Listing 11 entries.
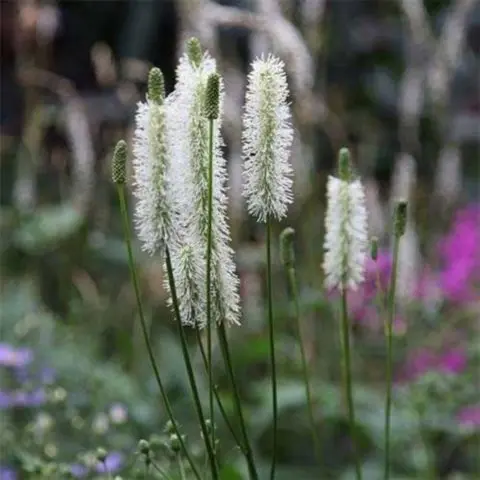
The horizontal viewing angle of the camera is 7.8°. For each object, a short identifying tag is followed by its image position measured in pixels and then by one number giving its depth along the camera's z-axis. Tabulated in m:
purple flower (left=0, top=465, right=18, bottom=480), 2.12
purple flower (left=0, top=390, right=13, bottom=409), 2.29
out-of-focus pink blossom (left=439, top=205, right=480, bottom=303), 3.32
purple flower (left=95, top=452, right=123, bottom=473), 2.02
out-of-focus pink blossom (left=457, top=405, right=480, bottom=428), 2.62
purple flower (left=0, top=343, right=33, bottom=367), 2.35
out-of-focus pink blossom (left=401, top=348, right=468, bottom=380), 3.02
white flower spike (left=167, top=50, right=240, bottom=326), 1.59
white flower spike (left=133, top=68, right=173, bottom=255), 1.58
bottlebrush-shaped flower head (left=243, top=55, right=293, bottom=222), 1.59
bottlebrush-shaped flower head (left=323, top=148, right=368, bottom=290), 1.67
